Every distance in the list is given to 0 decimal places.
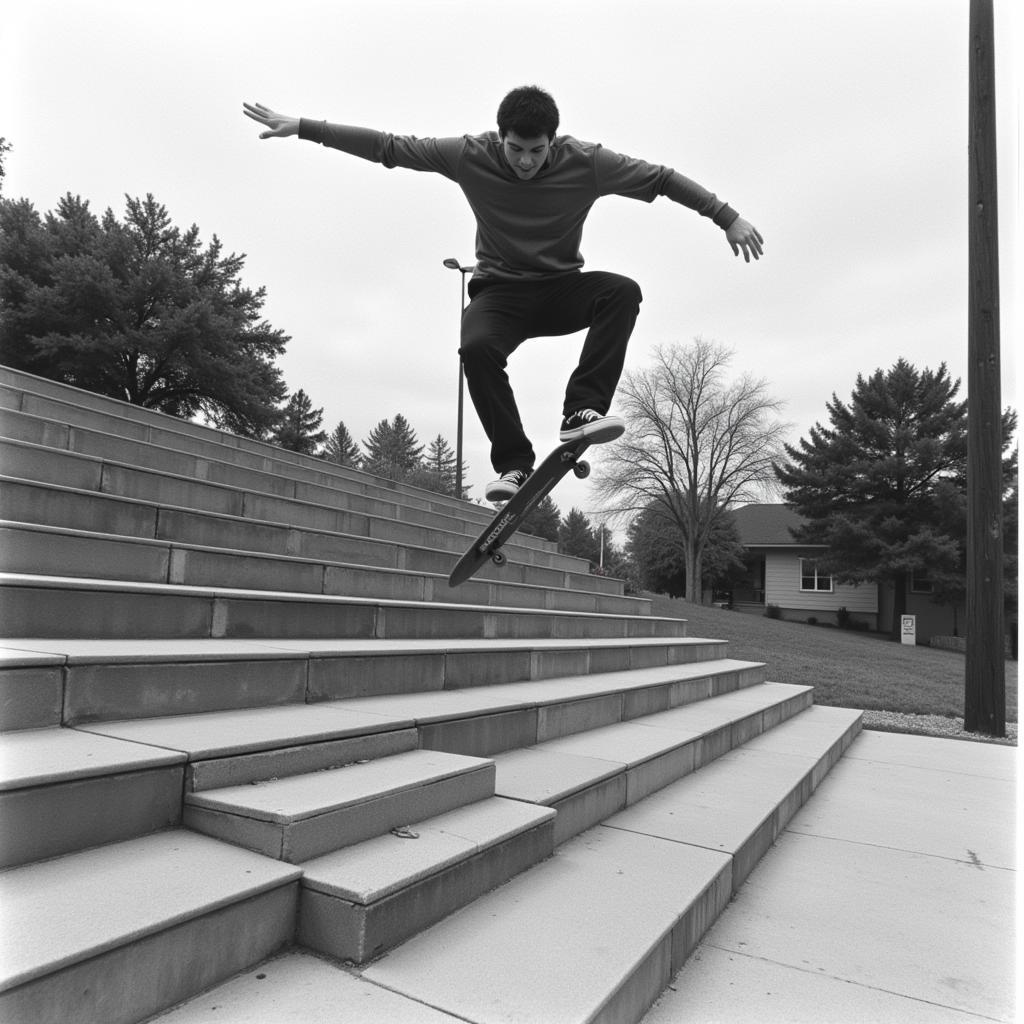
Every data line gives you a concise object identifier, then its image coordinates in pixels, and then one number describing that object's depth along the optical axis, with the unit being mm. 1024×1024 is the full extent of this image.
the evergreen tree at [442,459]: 72762
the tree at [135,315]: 17953
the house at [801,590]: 30875
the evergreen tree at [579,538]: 72312
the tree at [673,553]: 36531
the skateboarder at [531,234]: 3275
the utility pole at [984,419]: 7227
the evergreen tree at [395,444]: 72375
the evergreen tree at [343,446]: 65969
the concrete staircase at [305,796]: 1414
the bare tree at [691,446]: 31672
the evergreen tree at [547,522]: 51662
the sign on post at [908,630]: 21703
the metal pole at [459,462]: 15336
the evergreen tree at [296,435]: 24656
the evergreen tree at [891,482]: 25344
